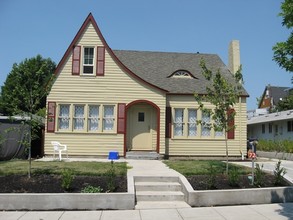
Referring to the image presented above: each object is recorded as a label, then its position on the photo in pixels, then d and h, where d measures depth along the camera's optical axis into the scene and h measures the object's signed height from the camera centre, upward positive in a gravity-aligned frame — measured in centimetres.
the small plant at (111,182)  858 -127
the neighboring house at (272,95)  5658 +706
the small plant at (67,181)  850 -123
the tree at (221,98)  1080 +121
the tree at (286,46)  566 +152
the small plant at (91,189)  846 -144
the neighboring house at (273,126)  2808 +89
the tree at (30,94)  975 +117
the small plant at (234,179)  925 -122
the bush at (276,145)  2155 -69
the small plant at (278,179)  957 -125
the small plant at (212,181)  905 -126
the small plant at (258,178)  939 -123
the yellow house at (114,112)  1759 +117
